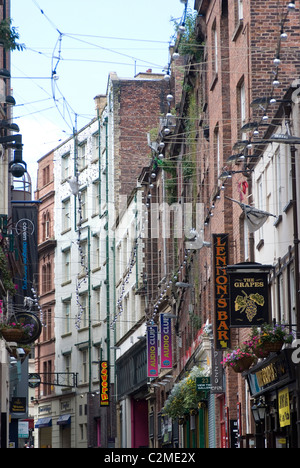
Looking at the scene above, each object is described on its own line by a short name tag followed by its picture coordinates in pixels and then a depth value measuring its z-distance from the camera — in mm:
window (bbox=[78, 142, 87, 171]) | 65350
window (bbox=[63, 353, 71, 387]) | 70062
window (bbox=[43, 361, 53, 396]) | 73612
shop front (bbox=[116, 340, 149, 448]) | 55125
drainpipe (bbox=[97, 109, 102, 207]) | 60844
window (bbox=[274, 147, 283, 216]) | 23562
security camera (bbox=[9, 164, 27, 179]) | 29641
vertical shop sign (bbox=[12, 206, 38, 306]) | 43219
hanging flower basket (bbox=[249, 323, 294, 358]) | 21656
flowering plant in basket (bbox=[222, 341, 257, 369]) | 24281
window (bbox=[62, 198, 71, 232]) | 74062
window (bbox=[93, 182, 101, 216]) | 67019
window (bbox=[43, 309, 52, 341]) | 75256
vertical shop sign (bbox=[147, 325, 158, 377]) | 47188
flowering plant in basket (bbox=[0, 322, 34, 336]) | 27797
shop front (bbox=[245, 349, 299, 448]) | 21797
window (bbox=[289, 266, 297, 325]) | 22641
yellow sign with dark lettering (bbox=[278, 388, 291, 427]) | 22050
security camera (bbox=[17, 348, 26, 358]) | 33600
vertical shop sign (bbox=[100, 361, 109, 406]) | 60875
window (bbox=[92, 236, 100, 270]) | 67688
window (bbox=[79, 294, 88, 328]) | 68562
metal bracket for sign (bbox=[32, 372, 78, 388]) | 68838
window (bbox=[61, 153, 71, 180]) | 71250
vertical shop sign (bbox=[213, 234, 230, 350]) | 27797
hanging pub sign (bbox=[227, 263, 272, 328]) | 24281
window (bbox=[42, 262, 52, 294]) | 76812
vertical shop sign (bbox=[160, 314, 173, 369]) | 45312
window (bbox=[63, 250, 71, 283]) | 73938
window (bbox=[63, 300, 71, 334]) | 72250
